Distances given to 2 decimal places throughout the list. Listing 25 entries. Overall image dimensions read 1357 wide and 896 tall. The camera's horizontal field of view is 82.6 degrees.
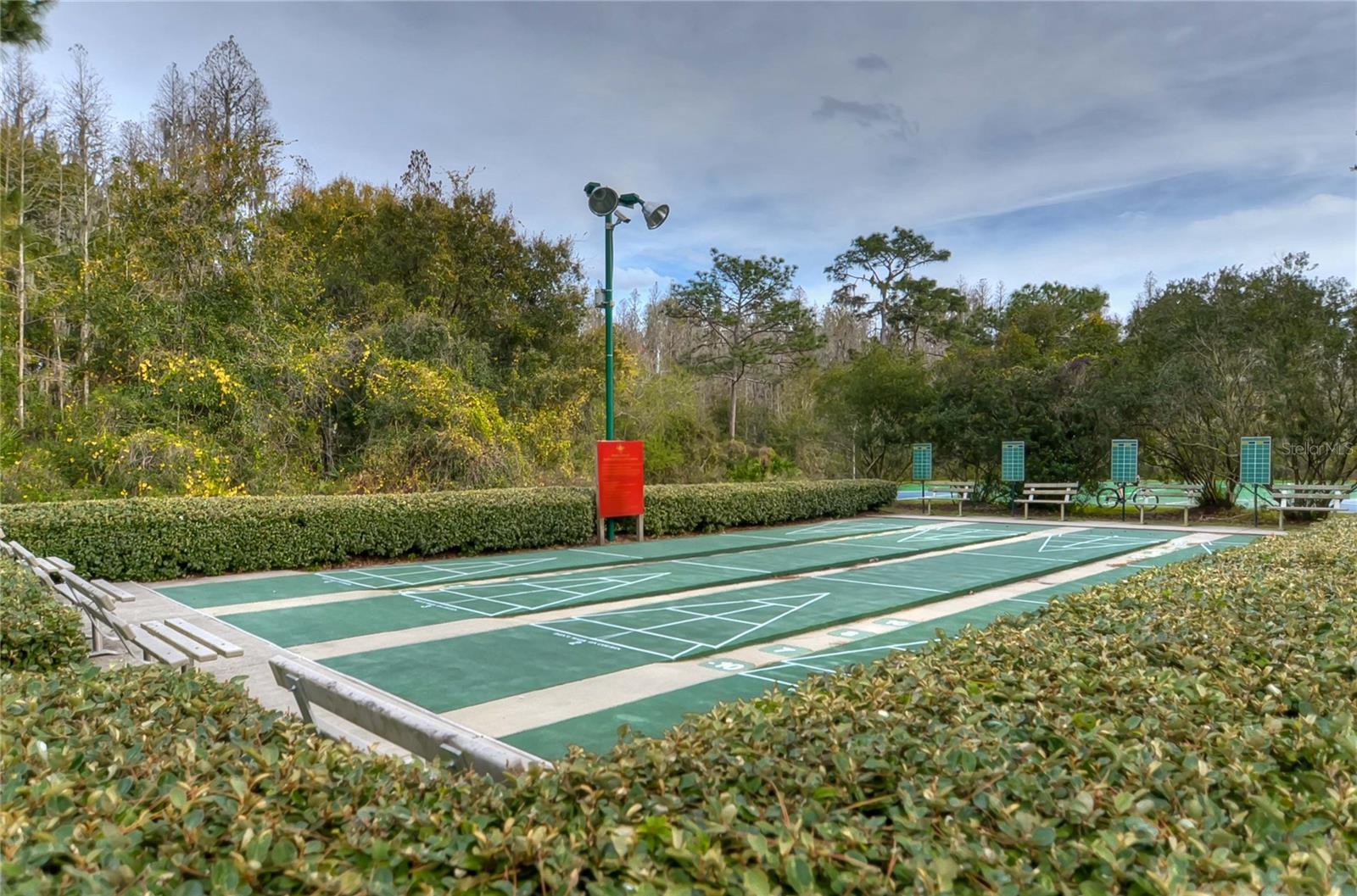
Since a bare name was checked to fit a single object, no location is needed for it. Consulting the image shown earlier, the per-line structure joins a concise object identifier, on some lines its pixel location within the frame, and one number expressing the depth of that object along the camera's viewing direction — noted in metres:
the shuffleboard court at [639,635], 5.62
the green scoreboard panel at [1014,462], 19.59
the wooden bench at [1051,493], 18.91
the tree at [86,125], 17.55
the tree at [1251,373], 16.58
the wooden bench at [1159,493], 18.39
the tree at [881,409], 22.11
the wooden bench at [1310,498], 15.74
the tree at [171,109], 21.30
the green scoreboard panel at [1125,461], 18.06
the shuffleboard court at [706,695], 4.46
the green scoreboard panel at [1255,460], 16.25
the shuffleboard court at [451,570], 9.08
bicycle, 18.39
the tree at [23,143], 15.39
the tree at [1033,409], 19.30
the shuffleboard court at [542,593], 7.41
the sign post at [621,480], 13.62
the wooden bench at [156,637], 4.50
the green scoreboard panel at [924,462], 20.97
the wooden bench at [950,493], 20.64
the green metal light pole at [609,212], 12.91
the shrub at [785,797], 1.58
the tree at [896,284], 33.56
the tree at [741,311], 30.50
